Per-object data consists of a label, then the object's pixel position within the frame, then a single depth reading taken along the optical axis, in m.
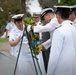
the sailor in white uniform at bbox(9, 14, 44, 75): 7.58
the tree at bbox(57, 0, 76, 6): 22.92
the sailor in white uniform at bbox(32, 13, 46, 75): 8.45
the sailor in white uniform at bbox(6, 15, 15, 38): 12.81
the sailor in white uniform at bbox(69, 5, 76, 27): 7.39
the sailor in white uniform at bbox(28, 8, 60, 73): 7.07
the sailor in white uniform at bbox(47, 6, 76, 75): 4.93
